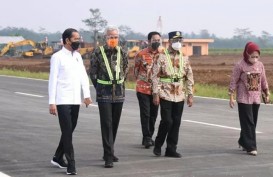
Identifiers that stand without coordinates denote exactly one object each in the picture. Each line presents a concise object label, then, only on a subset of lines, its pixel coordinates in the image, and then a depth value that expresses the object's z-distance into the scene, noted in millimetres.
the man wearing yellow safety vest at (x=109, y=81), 8516
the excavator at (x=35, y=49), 77144
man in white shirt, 7906
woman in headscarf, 9695
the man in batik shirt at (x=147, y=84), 10312
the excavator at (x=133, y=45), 70750
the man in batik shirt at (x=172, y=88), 9188
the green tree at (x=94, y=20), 146375
